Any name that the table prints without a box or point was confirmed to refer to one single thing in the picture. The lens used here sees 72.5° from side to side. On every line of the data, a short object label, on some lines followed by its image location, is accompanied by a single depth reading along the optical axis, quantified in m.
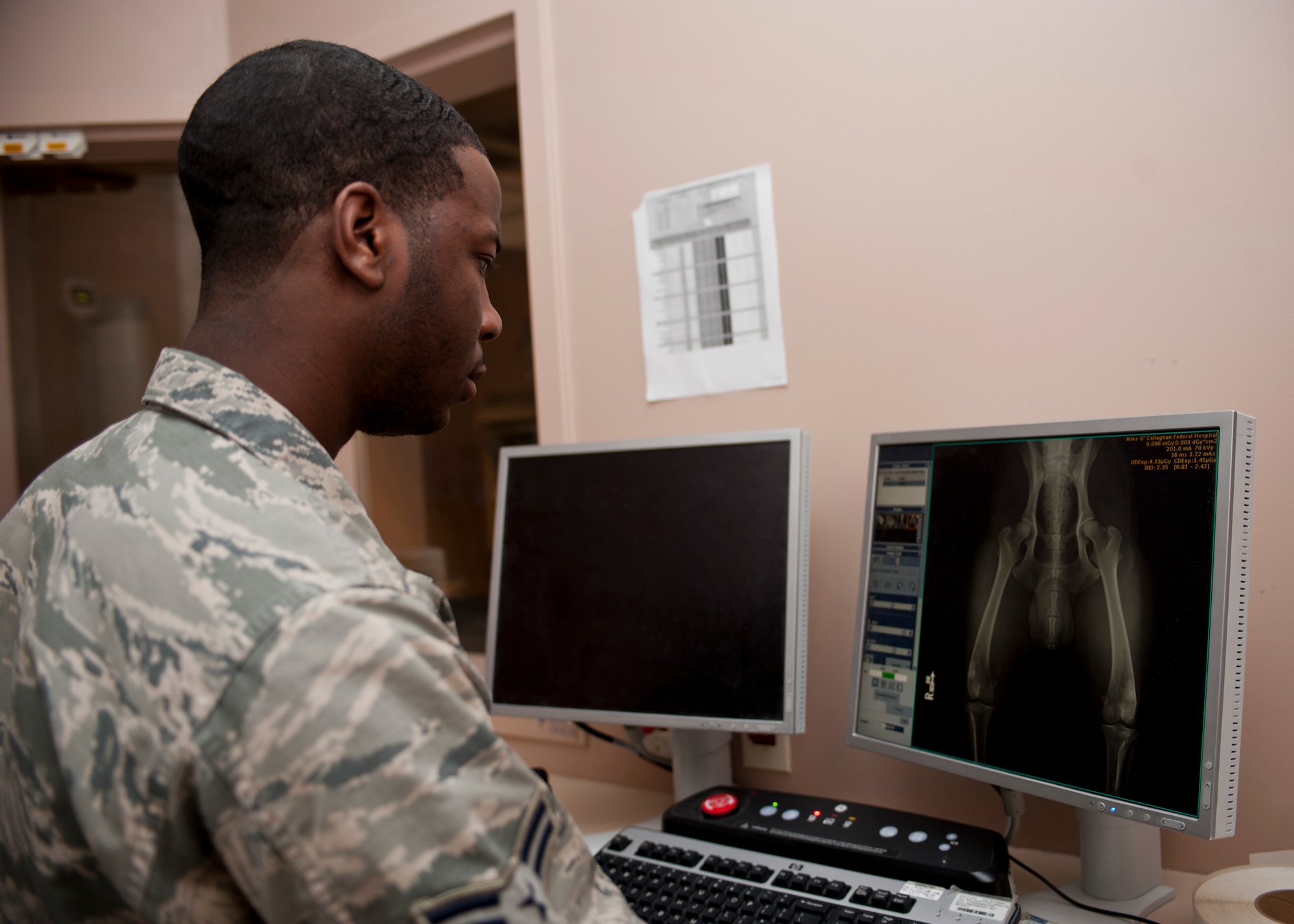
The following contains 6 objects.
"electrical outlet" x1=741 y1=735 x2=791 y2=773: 1.24
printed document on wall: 1.26
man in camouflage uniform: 0.44
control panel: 0.83
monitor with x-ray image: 0.74
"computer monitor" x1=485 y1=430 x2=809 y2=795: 1.04
